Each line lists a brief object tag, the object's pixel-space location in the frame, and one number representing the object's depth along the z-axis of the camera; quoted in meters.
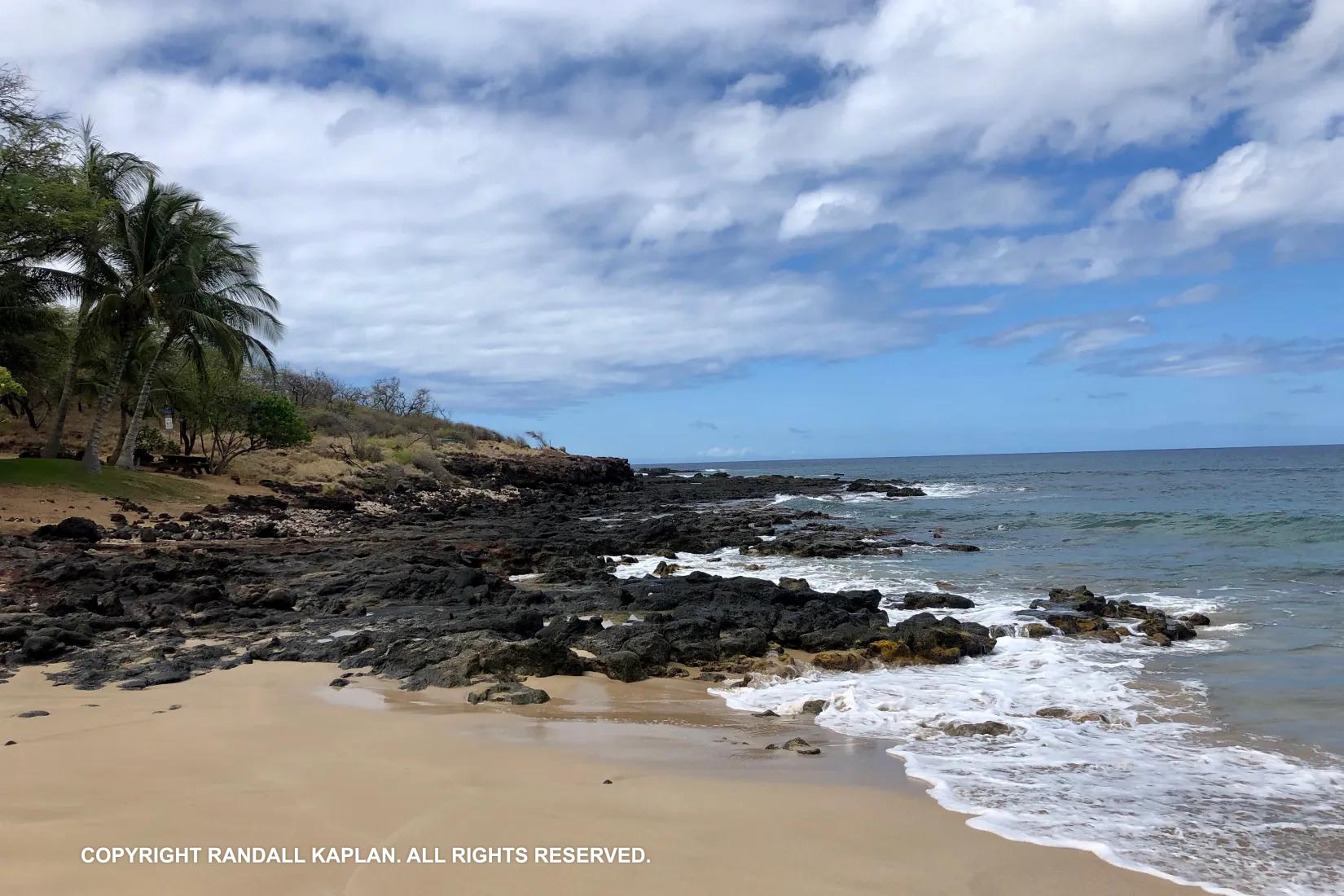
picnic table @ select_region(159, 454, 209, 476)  29.59
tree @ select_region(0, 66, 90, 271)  19.81
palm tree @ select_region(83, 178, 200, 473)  24.28
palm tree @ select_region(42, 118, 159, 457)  24.14
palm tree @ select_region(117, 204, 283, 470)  26.14
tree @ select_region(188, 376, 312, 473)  30.89
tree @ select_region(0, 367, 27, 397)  15.37
